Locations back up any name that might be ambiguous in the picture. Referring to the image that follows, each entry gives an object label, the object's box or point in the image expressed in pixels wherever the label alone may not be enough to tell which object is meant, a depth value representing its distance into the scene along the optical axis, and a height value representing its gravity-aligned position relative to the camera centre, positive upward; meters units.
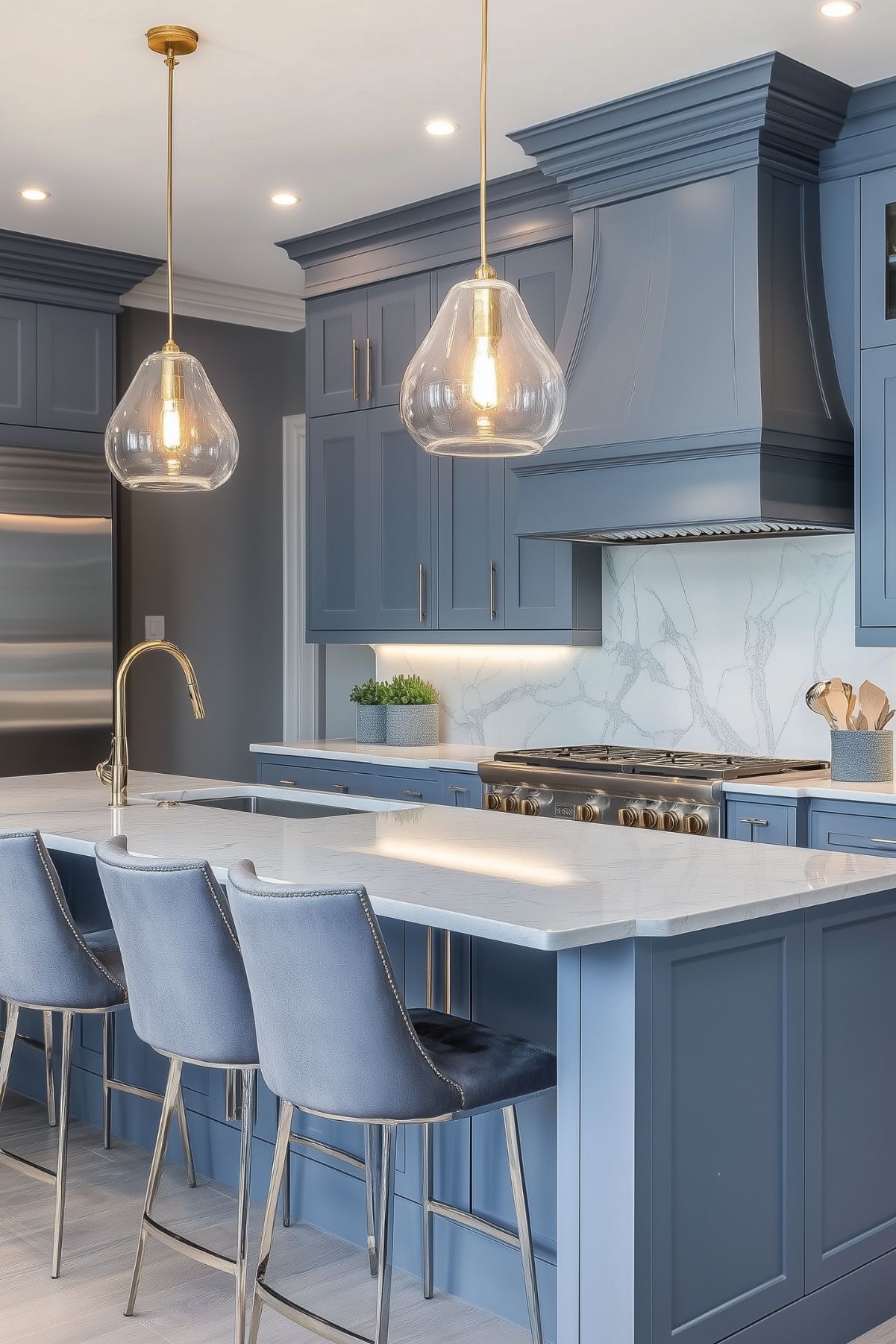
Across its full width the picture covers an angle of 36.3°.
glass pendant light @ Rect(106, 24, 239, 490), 3.10 +0.56
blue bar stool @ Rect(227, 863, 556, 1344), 1.96 -0.54
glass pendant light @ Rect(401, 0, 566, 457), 2.40 +0.53
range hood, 3.78 +1.04
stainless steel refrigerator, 5.20 +0.24
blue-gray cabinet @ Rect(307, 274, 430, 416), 5.10 +1.27
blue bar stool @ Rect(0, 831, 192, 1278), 2.66 -0.56
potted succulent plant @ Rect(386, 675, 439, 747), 5.20 -0.16
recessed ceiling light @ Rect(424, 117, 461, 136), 4.02 +1.62
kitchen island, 2.03 -0.63
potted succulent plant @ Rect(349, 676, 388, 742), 5.29 -0.15
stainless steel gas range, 3.84 -0.33
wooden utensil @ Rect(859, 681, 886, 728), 3.89 -0.09
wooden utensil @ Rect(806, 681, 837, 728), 3.98 -0.08
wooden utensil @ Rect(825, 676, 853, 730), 3.95 -0.08
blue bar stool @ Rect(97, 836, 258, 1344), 2.25 -0.50
